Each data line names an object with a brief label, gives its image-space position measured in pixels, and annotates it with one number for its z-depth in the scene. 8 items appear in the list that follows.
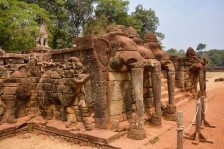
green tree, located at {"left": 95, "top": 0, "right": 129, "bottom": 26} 36.94
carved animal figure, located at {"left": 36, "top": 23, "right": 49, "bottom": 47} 10.55
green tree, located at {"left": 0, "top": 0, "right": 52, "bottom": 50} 19.83
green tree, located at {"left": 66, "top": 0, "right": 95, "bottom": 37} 35.34
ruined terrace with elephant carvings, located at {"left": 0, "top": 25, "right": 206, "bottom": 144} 5.63
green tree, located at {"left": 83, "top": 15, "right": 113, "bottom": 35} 31.41
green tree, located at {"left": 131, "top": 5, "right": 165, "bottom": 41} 41.88
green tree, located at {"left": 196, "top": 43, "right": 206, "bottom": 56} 100.19
